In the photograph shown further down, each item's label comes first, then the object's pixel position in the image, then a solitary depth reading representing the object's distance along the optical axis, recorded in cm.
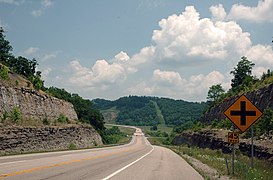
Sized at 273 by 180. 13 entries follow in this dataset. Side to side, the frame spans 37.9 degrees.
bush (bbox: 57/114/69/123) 6148
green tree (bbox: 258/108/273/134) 4124
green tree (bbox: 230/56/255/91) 10594
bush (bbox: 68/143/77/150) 5680
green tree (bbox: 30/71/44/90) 6606
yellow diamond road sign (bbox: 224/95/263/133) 1669
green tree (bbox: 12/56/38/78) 8944
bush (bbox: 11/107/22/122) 4194
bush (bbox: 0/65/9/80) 4841
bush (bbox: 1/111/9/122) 3959
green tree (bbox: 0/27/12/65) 9701
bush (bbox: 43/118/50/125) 5181
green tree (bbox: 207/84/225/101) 12412
